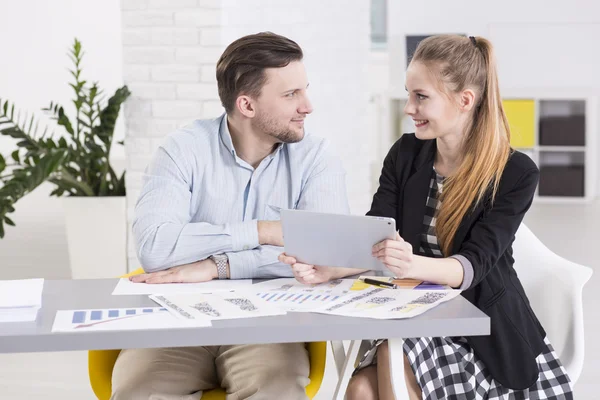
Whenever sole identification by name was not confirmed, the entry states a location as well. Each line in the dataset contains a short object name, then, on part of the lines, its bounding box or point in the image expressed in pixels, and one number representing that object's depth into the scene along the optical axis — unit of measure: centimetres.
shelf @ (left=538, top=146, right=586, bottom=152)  819
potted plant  468
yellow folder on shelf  830
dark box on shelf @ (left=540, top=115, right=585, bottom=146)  820
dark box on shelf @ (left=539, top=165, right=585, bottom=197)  820
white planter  471
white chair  230
